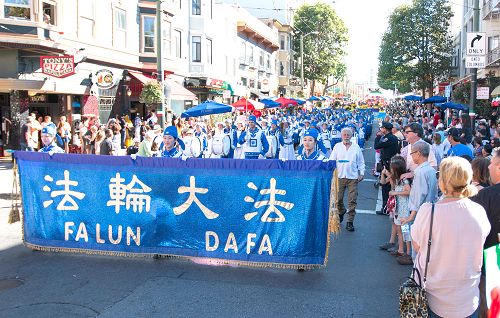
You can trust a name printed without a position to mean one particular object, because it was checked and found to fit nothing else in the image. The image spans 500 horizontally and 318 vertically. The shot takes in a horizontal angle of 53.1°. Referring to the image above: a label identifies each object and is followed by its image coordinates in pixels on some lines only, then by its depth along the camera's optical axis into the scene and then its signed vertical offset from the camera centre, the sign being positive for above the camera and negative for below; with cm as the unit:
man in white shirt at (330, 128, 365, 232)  912 -63
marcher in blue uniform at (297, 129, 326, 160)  870 -20
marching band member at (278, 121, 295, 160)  1656 -37
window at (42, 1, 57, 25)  1954 +486
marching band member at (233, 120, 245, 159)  1355 -27
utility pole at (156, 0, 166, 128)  1661 +269
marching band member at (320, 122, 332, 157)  1573 -1
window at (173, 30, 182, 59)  2995 +556
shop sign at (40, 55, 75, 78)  1828 +254
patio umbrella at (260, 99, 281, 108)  2820 +183
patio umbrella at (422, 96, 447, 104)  2652 +195
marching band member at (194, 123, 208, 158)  1560 -3
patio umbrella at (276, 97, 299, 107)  3153 +217
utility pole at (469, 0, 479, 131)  1578 +197
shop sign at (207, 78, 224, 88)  3303 +357
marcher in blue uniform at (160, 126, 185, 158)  930 -13
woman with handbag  340 -75
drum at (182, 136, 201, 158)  1388 -31
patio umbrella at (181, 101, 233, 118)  1683 +85
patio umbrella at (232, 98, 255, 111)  2219 +138
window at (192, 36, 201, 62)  3262 +570
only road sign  1567 +292
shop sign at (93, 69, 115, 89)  2194 +249
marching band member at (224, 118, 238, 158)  1363 -12
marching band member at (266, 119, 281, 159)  1546 +16
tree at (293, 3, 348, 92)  6188 +1208
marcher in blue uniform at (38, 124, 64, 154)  816 -9
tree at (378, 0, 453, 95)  4869 +940
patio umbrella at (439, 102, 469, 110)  2391 +146
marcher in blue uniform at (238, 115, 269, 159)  1330 -20
